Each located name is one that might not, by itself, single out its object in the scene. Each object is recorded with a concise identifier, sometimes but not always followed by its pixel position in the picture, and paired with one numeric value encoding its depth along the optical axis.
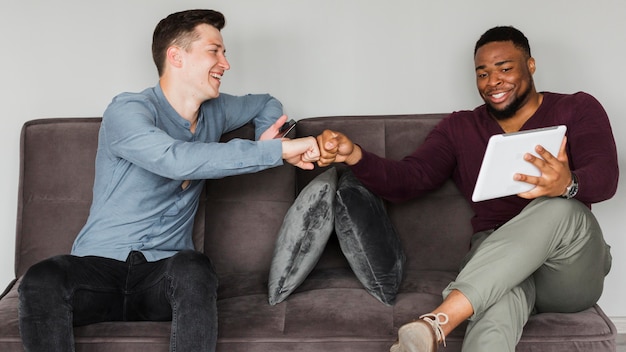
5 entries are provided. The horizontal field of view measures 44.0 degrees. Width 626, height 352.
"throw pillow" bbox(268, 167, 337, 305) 2.54
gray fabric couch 2.87
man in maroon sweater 2.14
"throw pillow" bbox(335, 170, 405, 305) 2.51
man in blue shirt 2.16
